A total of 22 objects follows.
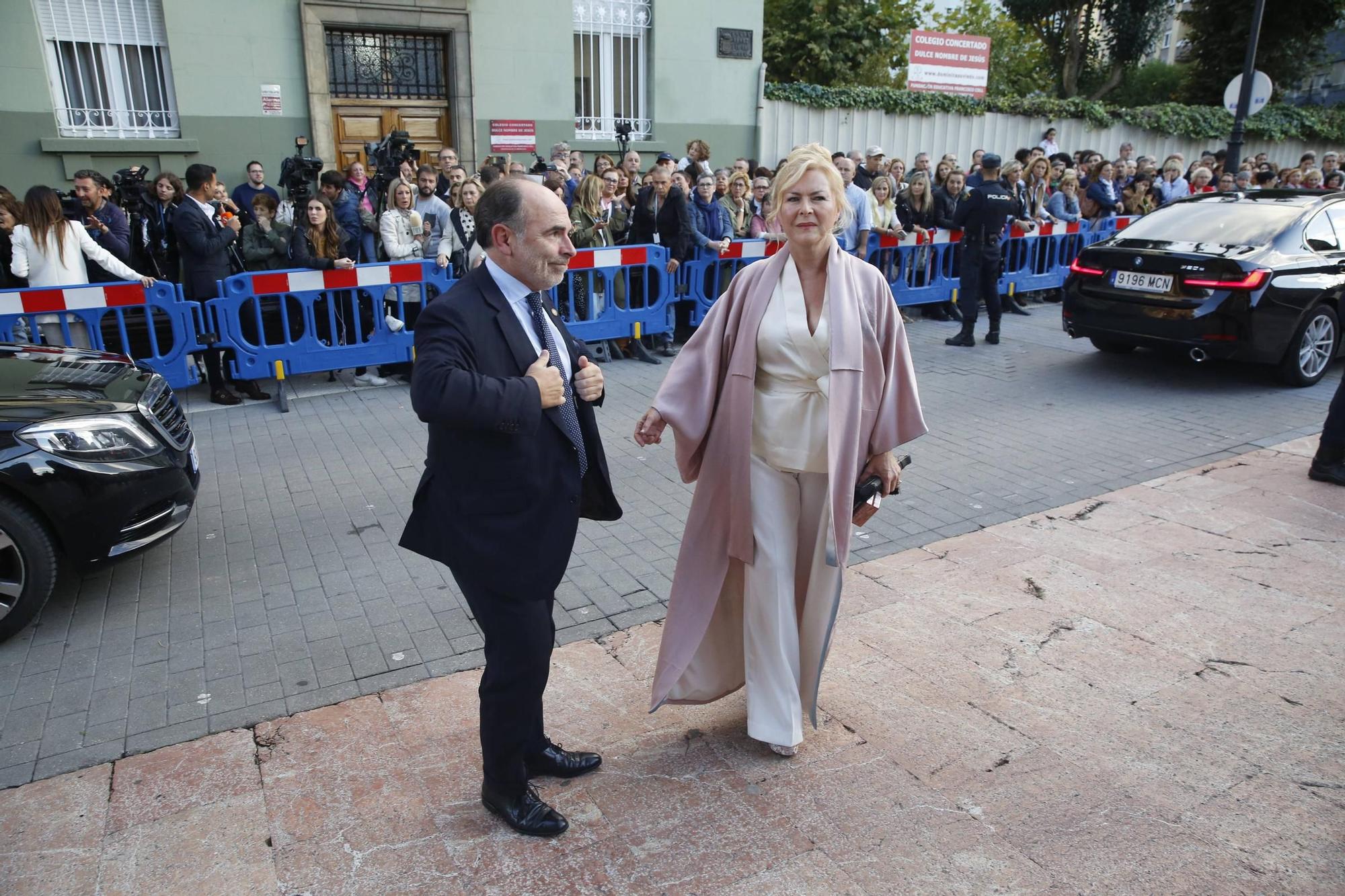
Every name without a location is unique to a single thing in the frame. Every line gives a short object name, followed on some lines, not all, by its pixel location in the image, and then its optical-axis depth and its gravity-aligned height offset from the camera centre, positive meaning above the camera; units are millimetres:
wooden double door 12438 +188
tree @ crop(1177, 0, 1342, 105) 26422 +3009
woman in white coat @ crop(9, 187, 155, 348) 7051 -849
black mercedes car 3930 -1402
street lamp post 14750 +762
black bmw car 7871 -1088
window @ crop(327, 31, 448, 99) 12320 +923
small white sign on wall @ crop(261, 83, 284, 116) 11711 +440
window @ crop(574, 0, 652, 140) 13750 +1064
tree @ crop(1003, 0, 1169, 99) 31875 +3945
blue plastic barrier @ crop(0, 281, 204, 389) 6910 -1354
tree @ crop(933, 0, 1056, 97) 39812 +4172
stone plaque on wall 14594 +1468
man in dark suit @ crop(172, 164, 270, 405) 7543 -864
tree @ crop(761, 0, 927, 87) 20141 +2178
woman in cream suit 2977 -913
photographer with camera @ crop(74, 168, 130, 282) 7941 -703
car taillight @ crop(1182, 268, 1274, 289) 7762 -1024
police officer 9875 -914
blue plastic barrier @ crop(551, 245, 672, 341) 9000 -1422
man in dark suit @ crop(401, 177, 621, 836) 2416 -789
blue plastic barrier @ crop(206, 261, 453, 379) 7605 -1420
